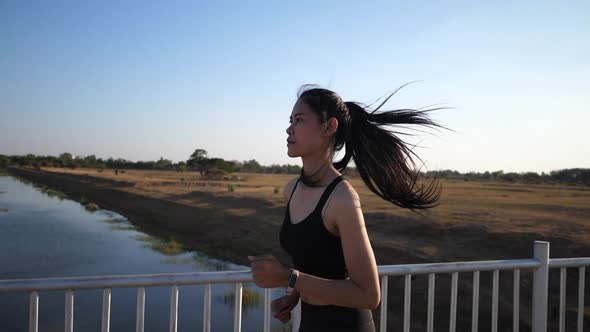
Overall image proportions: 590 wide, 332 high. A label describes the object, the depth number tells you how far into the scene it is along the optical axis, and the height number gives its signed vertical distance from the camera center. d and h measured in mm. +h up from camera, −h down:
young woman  1379 -116
